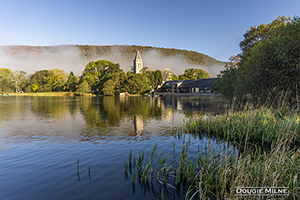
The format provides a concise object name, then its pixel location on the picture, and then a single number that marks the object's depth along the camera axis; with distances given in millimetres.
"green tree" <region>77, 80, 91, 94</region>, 90812
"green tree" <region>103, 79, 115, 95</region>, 86875
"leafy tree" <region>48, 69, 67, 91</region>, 109375
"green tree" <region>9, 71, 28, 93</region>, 106688
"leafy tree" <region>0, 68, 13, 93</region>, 96750
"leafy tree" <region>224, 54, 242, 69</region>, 44269
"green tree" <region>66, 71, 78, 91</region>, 103212
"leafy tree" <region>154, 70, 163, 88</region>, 103406
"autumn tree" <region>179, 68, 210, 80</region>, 115250
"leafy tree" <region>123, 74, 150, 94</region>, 86062
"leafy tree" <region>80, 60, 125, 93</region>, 93188
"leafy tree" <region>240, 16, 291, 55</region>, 33719
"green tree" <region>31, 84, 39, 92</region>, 107762
